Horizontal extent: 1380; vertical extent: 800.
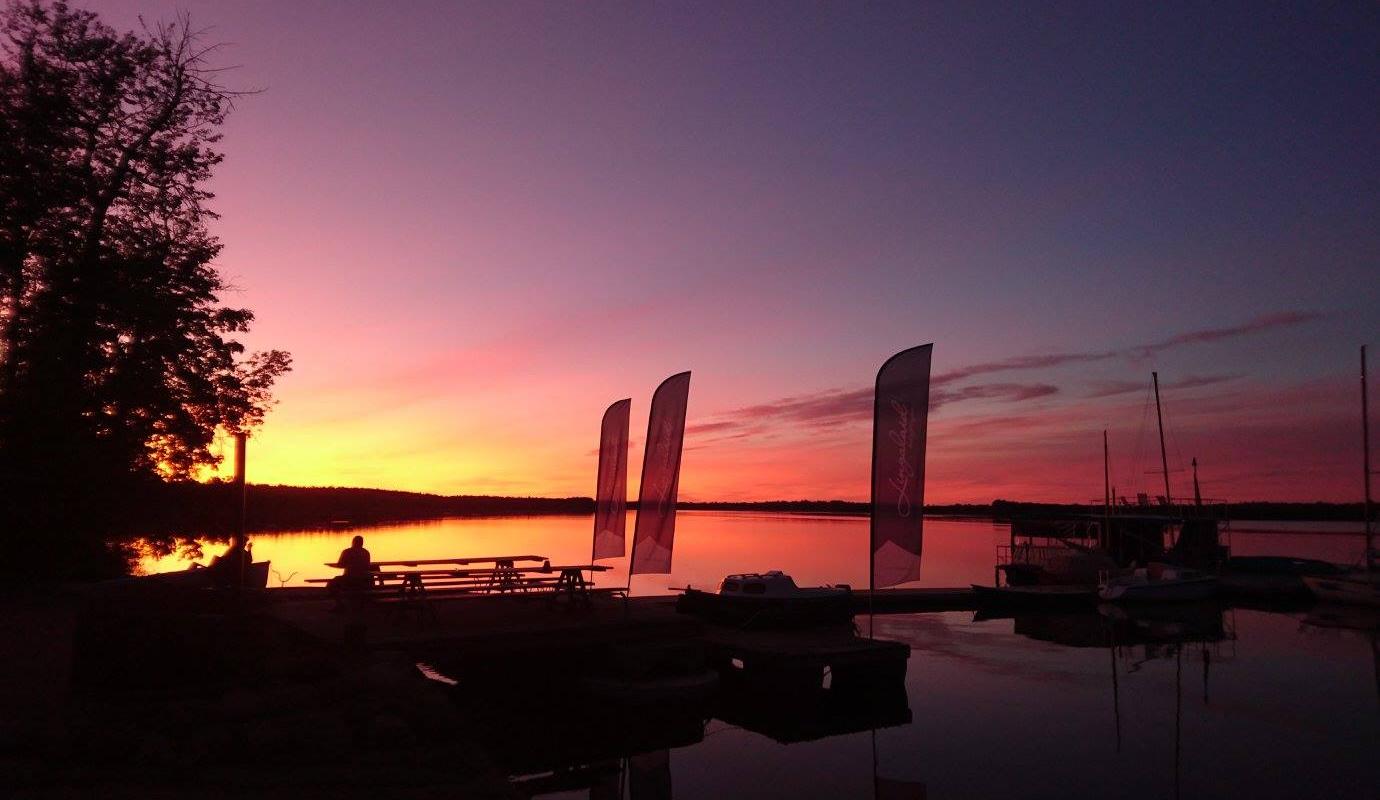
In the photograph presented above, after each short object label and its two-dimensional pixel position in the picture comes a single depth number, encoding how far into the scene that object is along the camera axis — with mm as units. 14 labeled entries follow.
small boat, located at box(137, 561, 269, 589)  11345
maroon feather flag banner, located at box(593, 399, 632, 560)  19156
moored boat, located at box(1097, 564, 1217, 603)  35125
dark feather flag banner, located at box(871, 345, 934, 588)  16641
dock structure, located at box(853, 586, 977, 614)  31750
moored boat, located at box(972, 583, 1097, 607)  33156
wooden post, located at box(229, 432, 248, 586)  12633
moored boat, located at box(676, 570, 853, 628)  19922
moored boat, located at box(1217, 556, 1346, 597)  40656
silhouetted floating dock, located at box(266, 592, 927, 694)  13859
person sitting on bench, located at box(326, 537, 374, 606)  14954
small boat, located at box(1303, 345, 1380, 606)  36625
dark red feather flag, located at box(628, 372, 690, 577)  17906
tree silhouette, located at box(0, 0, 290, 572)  20312
